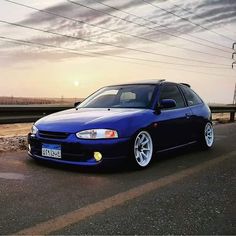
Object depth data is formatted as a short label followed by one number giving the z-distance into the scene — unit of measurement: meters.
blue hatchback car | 5.80
